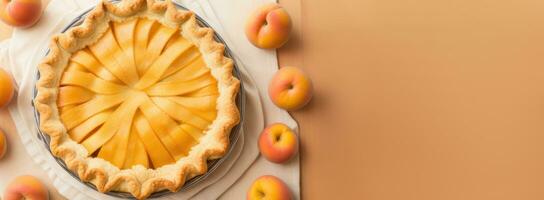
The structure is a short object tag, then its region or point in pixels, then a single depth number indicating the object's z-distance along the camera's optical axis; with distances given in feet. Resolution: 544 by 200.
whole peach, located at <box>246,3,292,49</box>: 4.17
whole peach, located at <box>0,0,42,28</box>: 4.02
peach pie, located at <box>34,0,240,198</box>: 3.85
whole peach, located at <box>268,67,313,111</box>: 4.15
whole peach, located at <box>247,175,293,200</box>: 4.08
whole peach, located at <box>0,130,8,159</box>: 4.09
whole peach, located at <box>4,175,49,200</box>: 4.00
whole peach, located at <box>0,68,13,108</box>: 3.99
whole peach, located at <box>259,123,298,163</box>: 4.13
